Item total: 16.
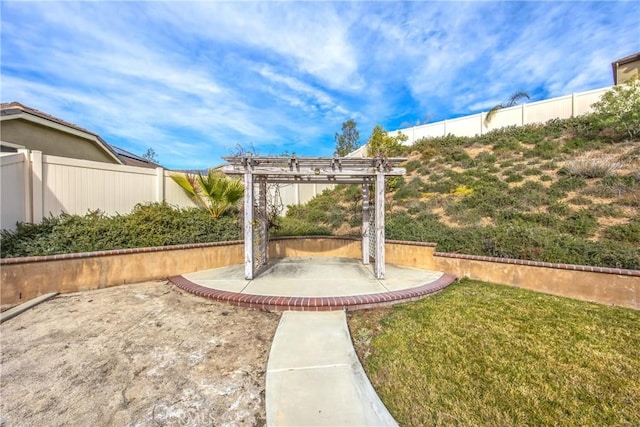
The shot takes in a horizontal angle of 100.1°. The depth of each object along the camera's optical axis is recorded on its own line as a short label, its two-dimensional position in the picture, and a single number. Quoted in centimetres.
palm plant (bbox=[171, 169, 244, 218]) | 757
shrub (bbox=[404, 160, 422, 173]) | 1369
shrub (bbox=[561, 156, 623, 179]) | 831
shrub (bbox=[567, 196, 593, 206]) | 725
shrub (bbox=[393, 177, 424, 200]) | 1084
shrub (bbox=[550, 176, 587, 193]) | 821
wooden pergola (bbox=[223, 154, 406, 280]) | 535
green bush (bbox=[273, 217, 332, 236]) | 866
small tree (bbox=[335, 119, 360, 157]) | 3294
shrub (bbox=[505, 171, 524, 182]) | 979
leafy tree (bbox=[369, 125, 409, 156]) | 1336
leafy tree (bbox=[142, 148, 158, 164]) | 3719
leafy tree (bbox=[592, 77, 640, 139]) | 987
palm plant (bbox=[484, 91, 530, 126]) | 1500
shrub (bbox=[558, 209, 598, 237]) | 610
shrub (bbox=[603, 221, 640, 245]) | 539
